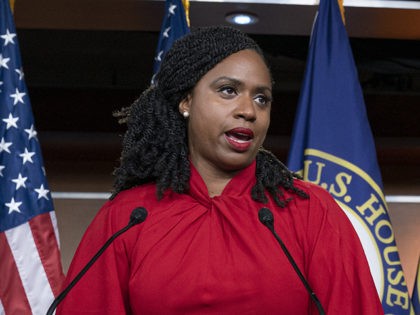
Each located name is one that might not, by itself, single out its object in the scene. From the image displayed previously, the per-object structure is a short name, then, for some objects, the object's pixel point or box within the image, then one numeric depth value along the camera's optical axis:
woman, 4.00
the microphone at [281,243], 3.91
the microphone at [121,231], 3.92
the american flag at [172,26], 4.90
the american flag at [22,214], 4.75
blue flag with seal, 4.78
